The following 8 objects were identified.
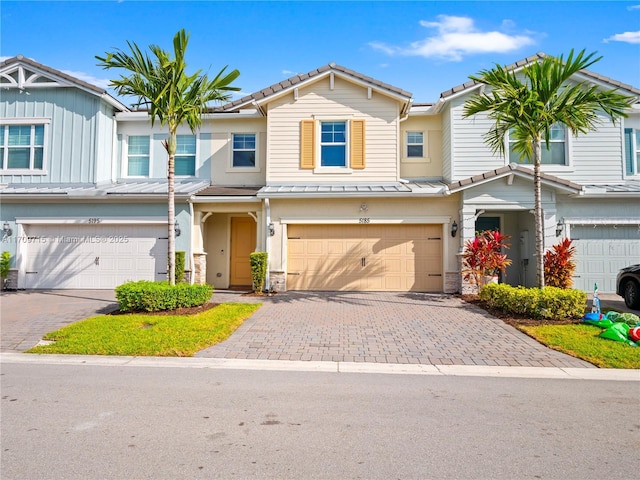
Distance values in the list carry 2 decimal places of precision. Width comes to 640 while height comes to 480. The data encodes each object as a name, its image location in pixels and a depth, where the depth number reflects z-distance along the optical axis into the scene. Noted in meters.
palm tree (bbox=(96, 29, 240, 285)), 10.30
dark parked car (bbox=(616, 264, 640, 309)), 10.95
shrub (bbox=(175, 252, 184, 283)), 13.72
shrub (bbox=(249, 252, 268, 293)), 13.70
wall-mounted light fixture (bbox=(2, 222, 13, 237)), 14.48
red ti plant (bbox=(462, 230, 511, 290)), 12.31
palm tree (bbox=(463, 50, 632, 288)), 9.55
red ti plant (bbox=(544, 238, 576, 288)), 12.32
